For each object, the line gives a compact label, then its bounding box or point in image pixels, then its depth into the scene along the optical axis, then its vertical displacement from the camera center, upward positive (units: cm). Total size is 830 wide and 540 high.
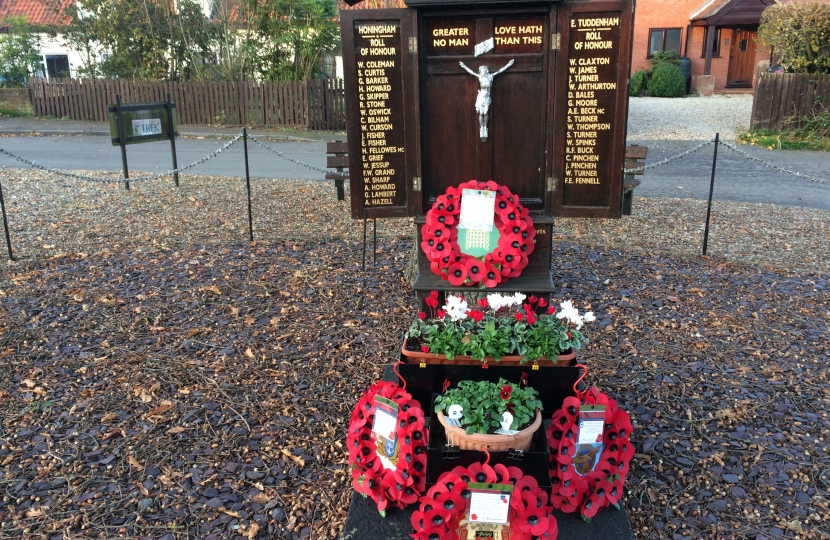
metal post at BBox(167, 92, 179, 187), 1169 -28
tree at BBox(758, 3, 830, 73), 1603 +149
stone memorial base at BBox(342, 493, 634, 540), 304 -188
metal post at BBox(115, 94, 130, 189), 1079 -39
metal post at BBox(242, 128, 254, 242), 779 -137
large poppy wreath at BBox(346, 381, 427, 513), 312 -160
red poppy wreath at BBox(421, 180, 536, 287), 416 -85
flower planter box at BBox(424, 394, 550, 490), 296 -152
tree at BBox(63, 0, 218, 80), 2091 +212
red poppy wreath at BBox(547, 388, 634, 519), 312 -165
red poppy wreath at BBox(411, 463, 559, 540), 281 -165
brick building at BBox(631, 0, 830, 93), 2733 +228
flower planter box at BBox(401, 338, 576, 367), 334 -124
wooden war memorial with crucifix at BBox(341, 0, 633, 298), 413 -2
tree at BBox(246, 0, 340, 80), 2009 +199
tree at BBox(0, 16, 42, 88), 2309 +170
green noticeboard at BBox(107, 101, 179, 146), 1098 -30
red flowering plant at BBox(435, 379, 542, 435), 302 -133
